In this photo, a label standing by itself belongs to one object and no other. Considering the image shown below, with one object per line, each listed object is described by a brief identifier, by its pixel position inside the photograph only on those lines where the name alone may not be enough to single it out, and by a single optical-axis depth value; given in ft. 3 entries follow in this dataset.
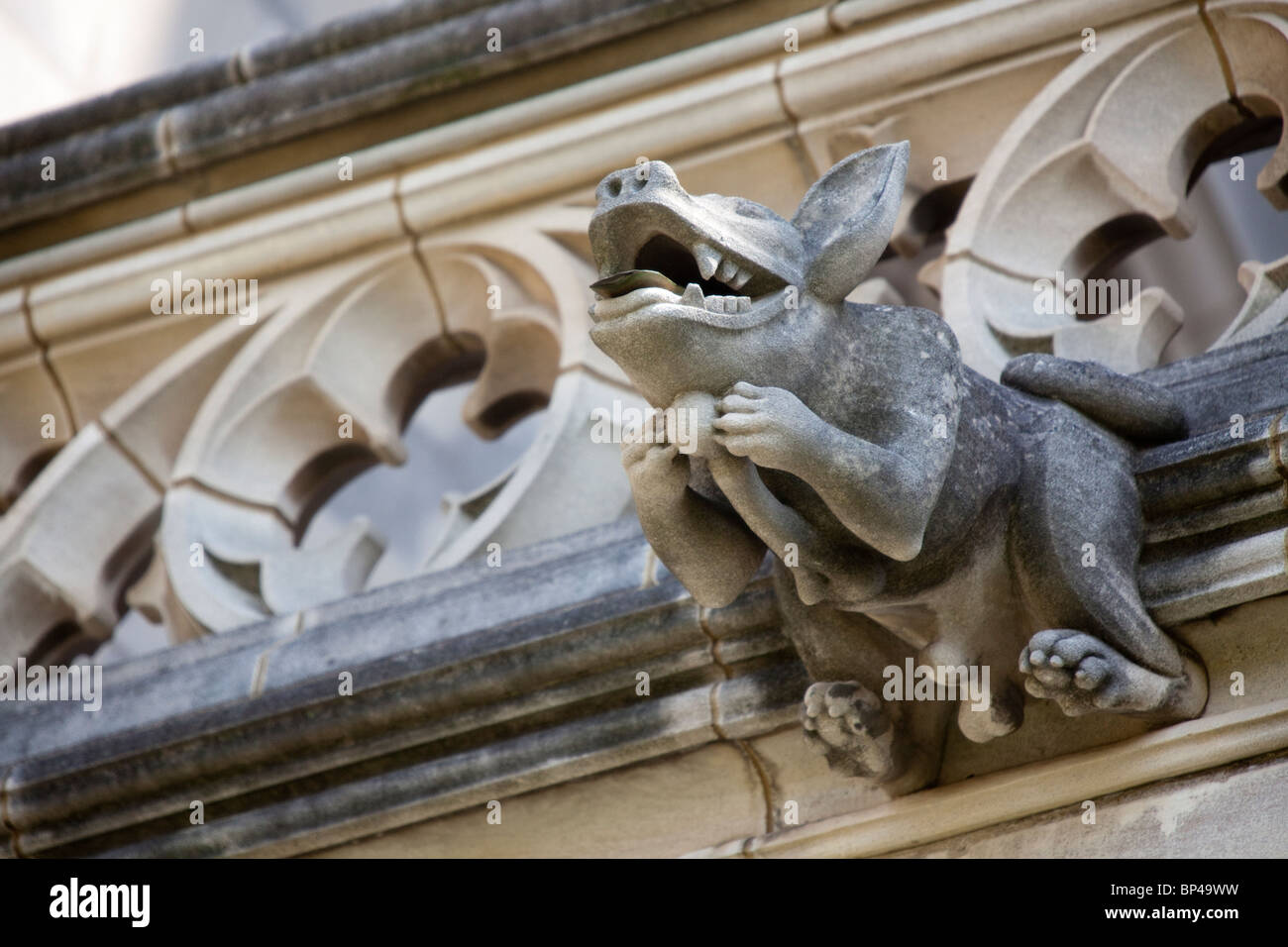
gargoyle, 16.12
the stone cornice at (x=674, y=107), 23.40
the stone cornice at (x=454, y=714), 19.06
